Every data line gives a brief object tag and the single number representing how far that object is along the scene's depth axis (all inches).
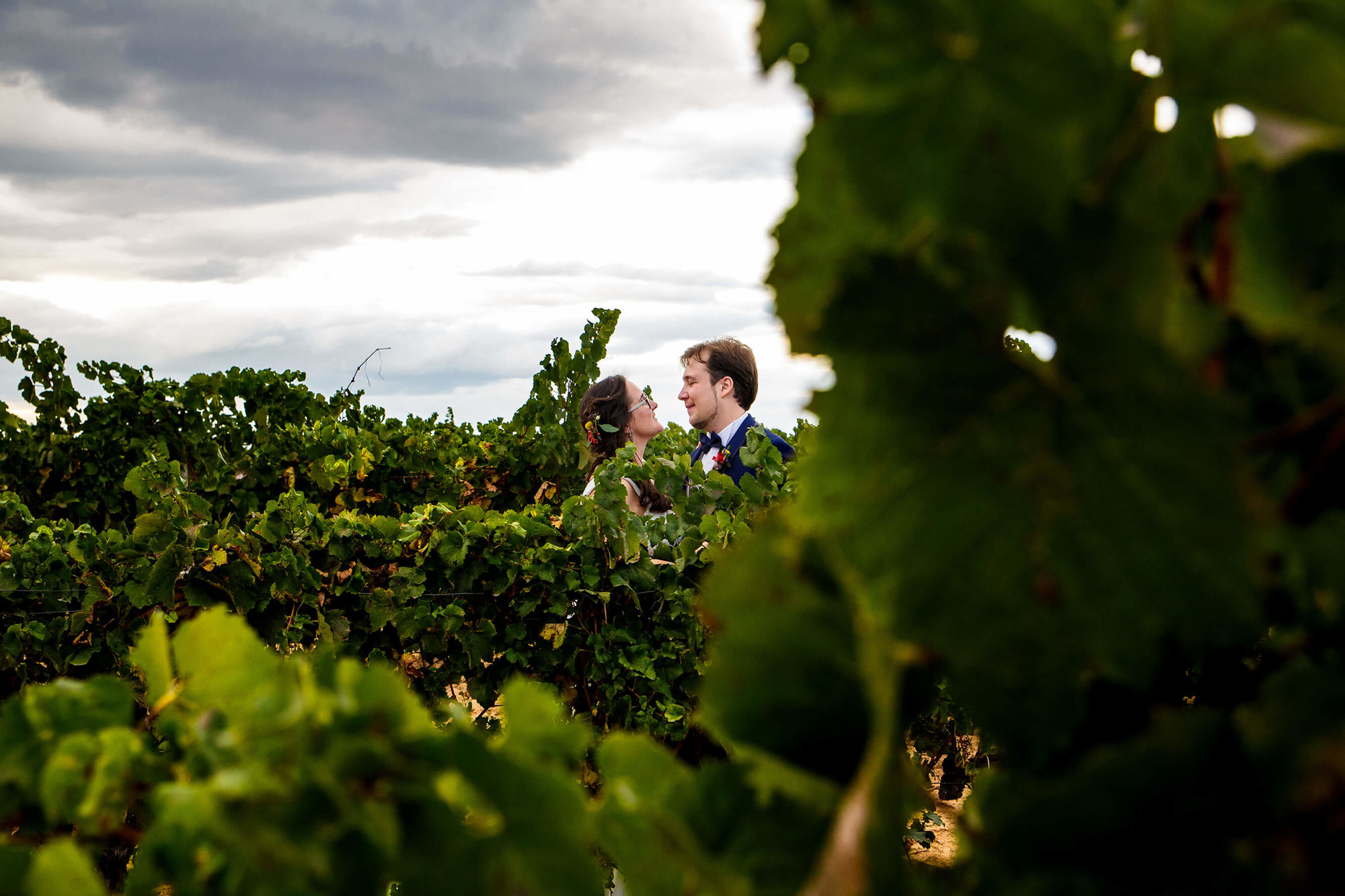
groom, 330.3
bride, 328.5
